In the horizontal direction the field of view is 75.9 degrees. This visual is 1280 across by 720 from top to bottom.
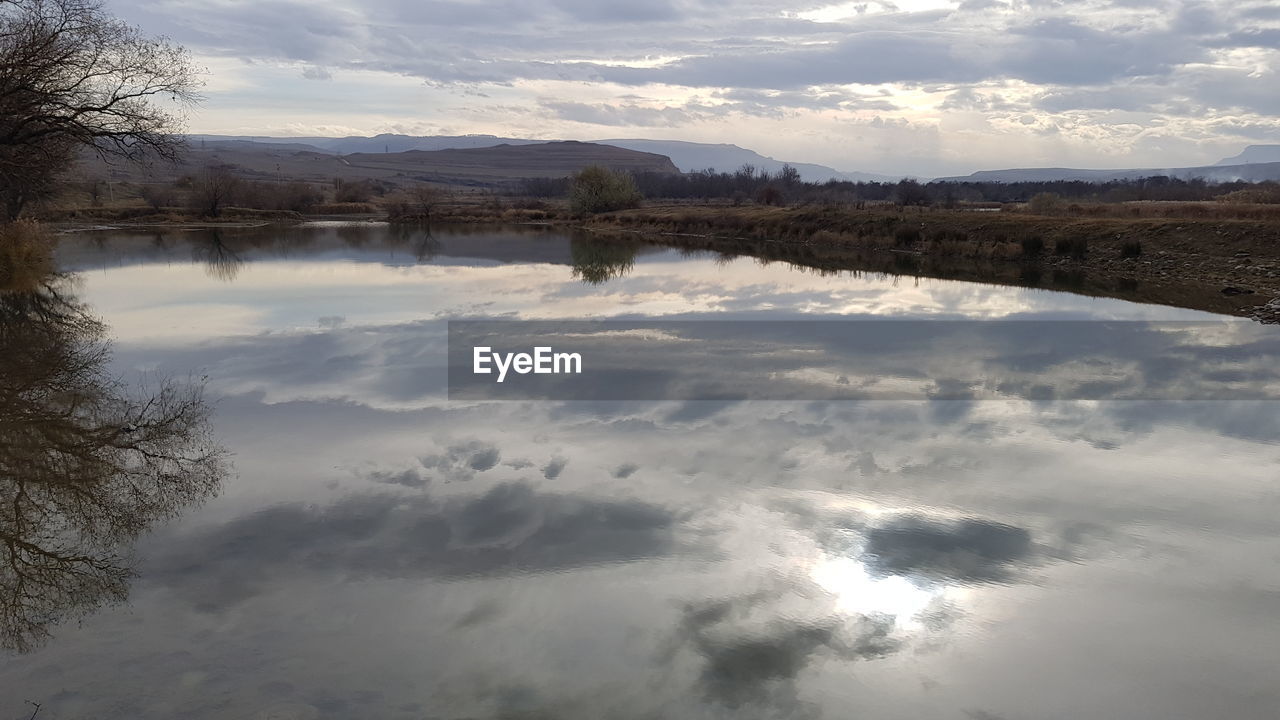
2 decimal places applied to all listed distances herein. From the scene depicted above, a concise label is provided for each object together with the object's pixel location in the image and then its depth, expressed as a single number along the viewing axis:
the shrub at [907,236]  36.31
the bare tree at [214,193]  62.00
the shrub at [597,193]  65.50
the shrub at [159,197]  66.81
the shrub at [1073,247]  29.42
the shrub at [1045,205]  41.13
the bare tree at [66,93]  14.30
